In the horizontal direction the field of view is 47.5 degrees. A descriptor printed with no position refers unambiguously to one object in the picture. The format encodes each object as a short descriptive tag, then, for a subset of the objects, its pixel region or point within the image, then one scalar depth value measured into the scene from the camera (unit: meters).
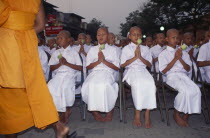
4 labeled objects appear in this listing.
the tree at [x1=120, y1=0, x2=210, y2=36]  28.34
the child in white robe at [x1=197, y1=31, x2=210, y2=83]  4.33
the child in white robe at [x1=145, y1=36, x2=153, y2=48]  8.20
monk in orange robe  2.40
